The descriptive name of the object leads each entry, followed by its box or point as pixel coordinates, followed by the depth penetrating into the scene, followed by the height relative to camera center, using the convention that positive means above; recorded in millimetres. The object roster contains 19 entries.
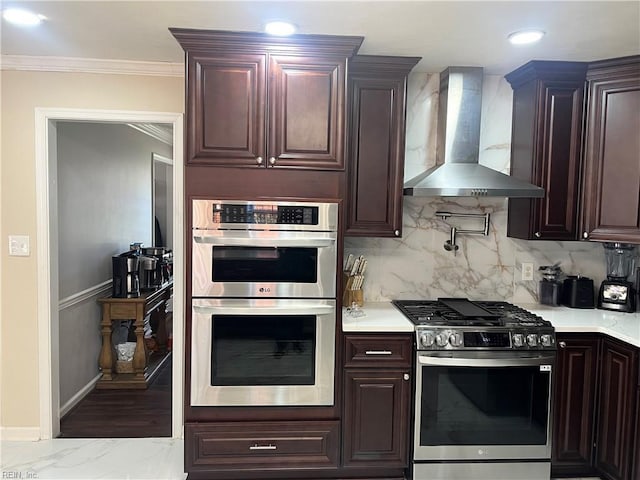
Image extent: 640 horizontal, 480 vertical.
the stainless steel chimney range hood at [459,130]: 2816 +589
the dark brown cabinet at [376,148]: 2793 +447
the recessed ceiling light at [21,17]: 2139 +933
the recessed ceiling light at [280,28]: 2246 +941
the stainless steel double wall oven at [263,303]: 2475 -438
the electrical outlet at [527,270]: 3232 -305
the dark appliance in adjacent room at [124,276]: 3996 -496
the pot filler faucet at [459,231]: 3168 -42
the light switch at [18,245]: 2982 -185
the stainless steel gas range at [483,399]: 2531 -955
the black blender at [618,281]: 2996 -347
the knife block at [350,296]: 2977 -467
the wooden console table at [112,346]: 3910 -1053
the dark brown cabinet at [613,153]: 2713 +437
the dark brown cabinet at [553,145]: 2846 +496
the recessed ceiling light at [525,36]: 2307 +947
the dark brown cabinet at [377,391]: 2578 -921
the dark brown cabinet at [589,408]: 2537 -1011
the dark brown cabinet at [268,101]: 2441 +629
